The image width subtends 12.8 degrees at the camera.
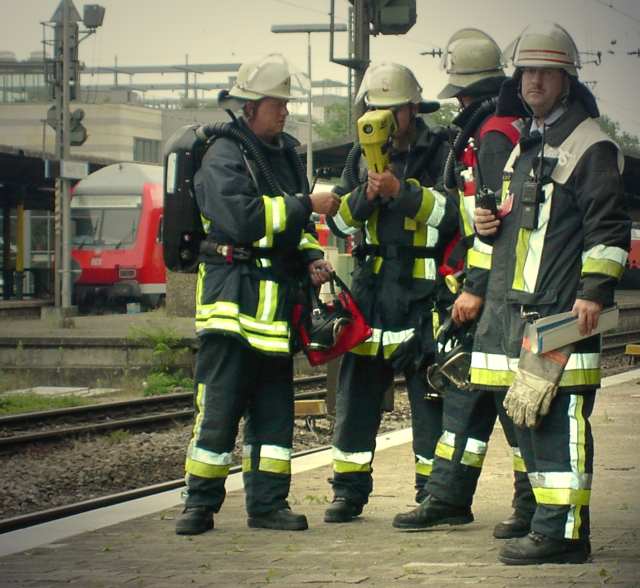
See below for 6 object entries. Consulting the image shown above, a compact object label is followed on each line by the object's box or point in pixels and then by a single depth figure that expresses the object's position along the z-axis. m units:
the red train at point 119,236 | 63.51
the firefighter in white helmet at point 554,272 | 10.90
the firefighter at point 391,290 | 13.81
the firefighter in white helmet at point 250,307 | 13.23
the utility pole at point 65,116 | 57.48
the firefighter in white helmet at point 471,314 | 12.25
